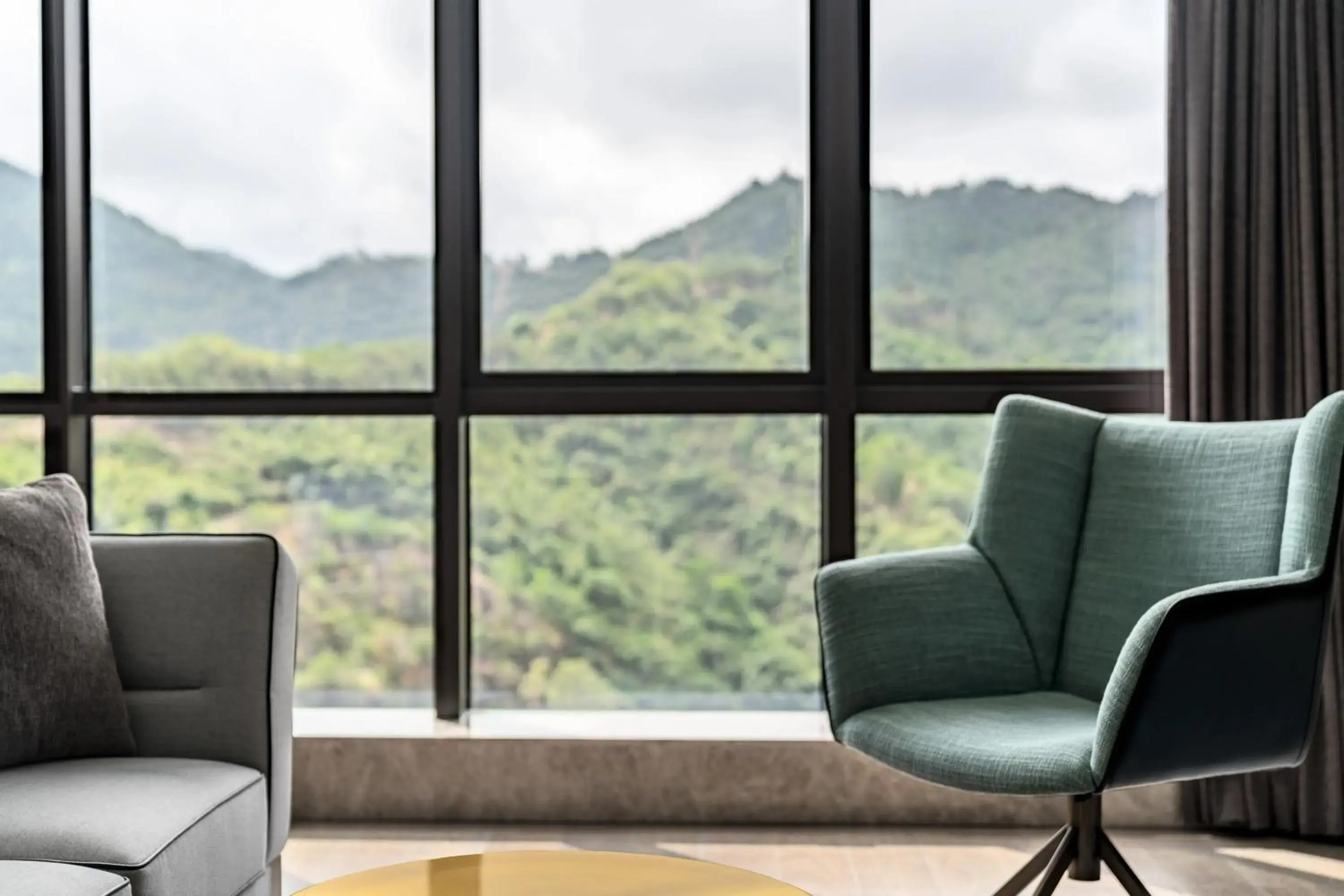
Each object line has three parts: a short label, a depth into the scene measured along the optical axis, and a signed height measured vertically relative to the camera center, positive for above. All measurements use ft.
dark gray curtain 10.00 +1.53
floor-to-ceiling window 11.00 +1.22
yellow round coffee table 5.42 -1.89
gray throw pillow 6.82 -1.11
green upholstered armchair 6.76 -1.10
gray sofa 6.36 -1.57
